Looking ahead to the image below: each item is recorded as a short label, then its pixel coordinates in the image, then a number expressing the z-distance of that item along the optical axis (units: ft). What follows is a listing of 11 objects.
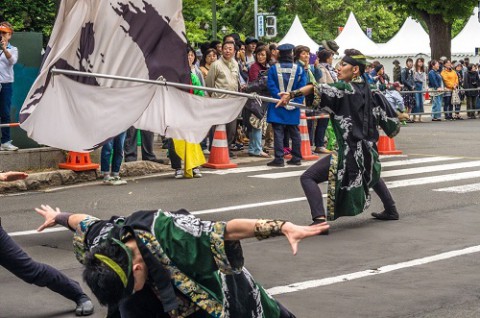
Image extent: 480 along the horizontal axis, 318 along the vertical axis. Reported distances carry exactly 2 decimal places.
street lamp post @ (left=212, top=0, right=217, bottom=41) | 98.73
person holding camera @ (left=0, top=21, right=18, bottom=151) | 46.19
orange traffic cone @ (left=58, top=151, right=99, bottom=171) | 46.14
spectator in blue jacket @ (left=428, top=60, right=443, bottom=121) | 89.86
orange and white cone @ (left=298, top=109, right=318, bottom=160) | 55.31
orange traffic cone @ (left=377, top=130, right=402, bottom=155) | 58.44
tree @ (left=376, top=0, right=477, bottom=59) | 116.37
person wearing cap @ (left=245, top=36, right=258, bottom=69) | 61.82
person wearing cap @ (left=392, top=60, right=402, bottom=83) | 99.50
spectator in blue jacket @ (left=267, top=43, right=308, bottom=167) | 50.67
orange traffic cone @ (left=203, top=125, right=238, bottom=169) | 50.72
